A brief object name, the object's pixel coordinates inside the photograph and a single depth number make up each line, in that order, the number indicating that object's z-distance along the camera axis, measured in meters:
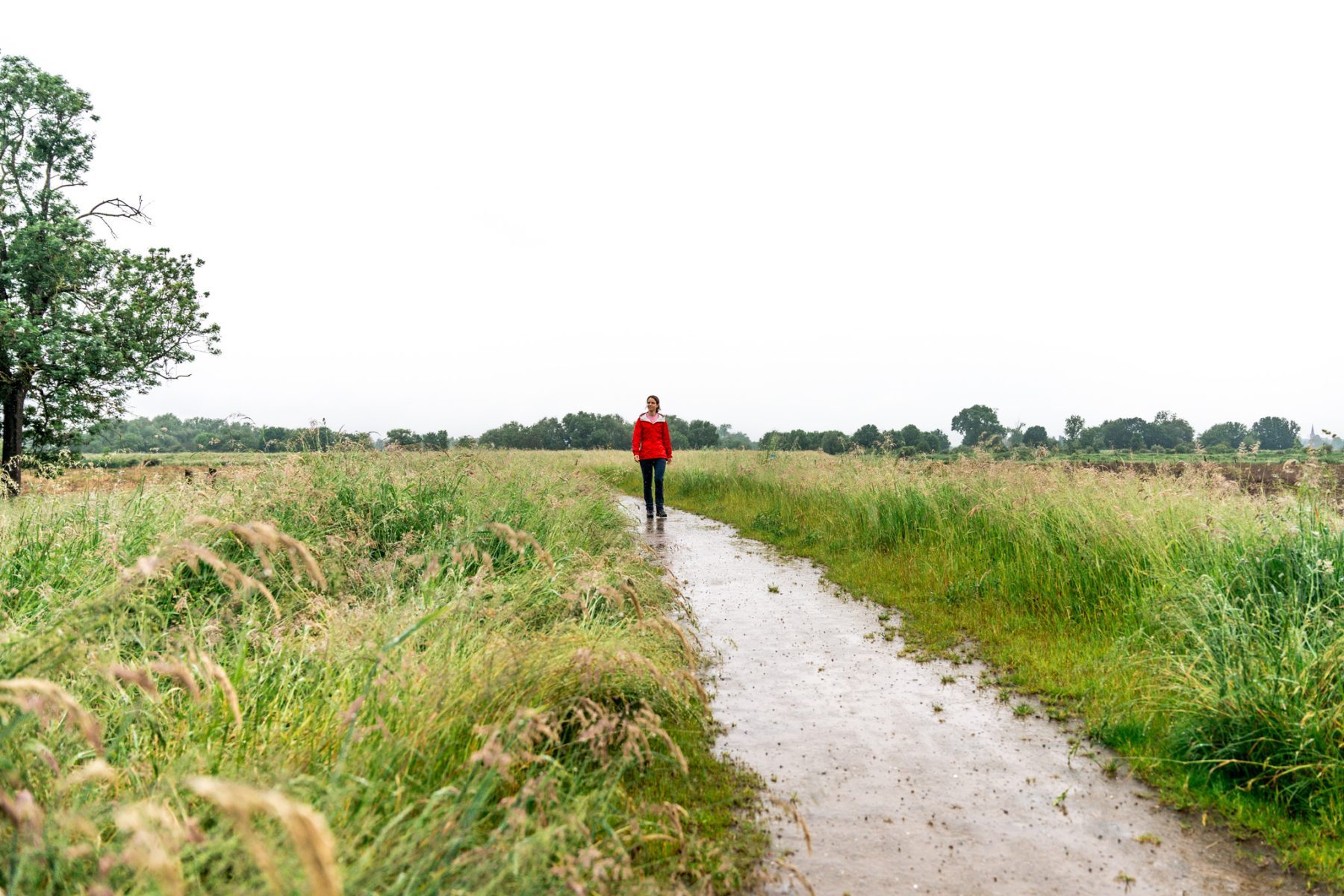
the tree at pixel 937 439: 39.59
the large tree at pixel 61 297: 19.81
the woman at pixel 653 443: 15.37
